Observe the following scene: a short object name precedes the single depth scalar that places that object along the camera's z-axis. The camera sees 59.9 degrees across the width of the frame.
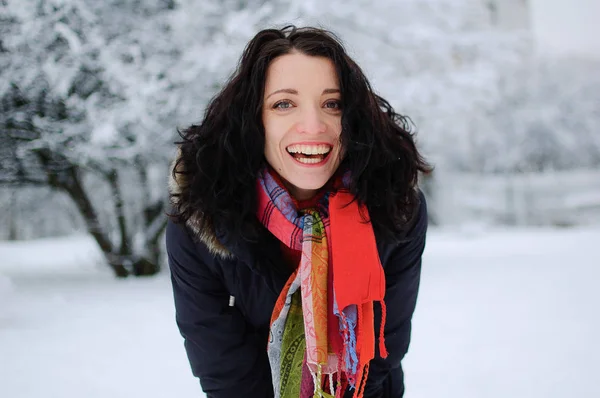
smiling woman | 1.49
